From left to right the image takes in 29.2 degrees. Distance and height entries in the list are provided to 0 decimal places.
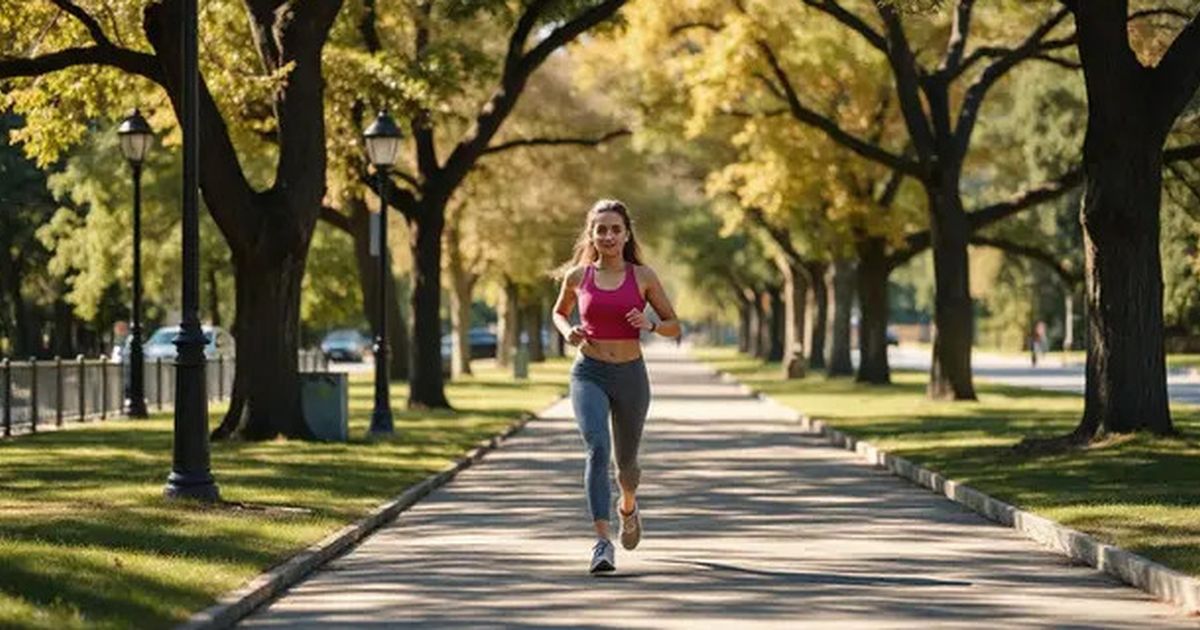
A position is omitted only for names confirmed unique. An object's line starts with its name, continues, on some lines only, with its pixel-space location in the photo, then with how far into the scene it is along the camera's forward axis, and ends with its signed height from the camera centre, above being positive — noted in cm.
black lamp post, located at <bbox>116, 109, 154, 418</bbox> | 3331 +171
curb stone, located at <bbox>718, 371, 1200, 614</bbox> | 1184 -113
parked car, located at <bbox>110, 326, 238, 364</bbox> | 5166 +58
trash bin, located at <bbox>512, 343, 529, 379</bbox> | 6241 +12
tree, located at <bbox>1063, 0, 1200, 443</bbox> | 2238 +153
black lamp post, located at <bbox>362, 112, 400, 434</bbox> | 2938 +265
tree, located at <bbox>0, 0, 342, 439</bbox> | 2542 +238
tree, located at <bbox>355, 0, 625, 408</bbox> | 3509 +333
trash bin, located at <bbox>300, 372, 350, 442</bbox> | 2762 -42
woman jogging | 1276 +17
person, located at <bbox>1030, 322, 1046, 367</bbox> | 8143 +76
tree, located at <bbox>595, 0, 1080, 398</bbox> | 3859 +532
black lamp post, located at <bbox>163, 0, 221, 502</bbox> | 1672 +14
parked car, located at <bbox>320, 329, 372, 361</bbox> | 10074 +102
